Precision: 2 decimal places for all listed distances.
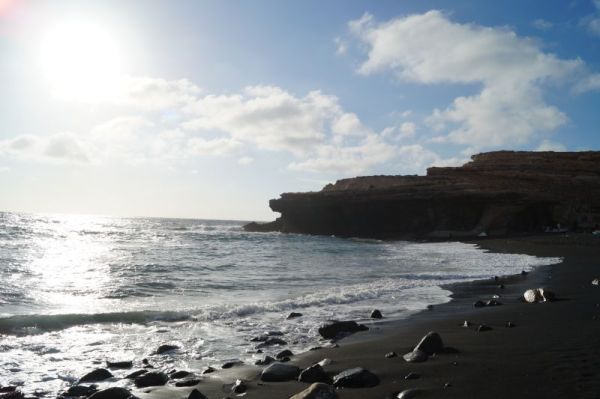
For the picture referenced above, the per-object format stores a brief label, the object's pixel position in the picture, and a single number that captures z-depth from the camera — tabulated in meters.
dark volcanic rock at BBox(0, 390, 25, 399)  5.39
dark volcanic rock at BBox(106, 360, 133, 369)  6.67
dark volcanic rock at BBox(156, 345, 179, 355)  7.49
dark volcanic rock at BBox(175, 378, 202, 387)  5.80
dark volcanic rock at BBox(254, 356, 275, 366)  6.71
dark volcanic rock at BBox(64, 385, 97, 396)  5.55
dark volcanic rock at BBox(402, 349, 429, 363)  6.04
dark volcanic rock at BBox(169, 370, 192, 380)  6.16
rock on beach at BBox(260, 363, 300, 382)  5.81
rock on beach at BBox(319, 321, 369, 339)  8.51
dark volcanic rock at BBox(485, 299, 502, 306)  10.99
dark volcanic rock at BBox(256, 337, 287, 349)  7.96
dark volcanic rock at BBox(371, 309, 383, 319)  10.17
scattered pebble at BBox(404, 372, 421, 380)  5.30
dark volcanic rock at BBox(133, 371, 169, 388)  5.83
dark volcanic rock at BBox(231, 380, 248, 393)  5.49
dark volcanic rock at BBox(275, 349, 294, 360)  7.03
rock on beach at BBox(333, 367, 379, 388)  5.25
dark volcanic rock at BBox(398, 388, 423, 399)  4.72
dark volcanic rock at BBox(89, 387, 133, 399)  5.17
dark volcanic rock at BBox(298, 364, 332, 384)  5.67
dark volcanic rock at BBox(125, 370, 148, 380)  6.16
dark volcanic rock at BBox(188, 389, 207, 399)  5.16
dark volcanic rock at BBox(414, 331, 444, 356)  6.39
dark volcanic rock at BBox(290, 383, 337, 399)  4.52
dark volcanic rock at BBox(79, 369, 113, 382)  6.07
